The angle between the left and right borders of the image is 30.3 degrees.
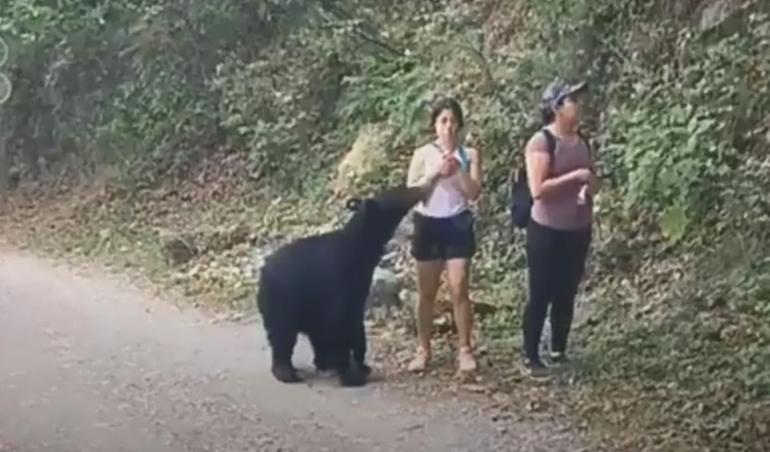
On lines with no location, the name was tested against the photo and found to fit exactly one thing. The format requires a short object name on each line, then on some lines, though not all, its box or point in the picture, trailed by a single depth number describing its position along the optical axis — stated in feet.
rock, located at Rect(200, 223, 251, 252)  39.99
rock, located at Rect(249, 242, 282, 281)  36.37
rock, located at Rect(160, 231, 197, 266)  39.52
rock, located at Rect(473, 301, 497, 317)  30.14
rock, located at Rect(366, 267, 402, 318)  31.24
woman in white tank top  25.13
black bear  25.52
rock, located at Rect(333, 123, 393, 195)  40.11
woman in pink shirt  24.47
